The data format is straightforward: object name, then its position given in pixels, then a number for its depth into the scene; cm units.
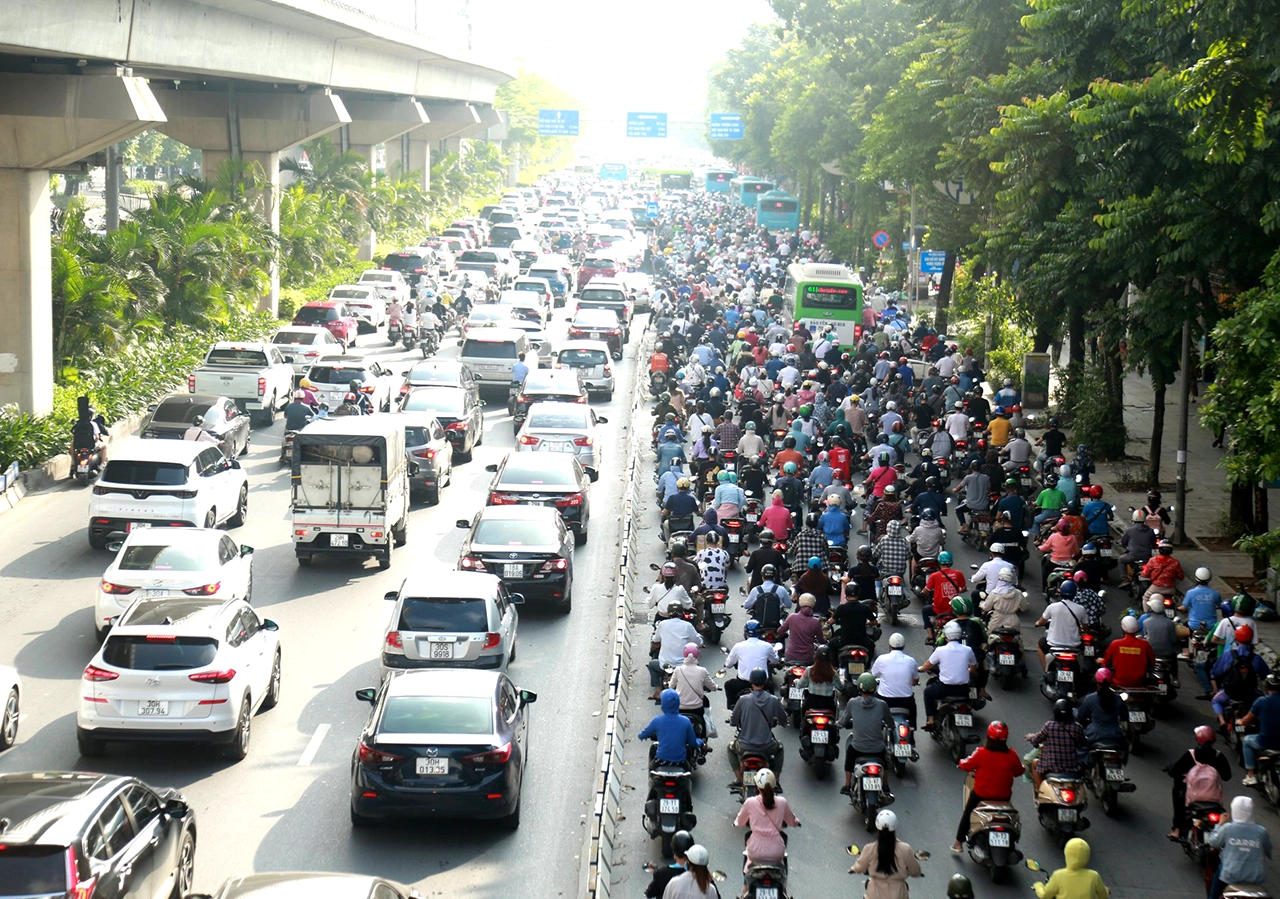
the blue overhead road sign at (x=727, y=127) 11425
